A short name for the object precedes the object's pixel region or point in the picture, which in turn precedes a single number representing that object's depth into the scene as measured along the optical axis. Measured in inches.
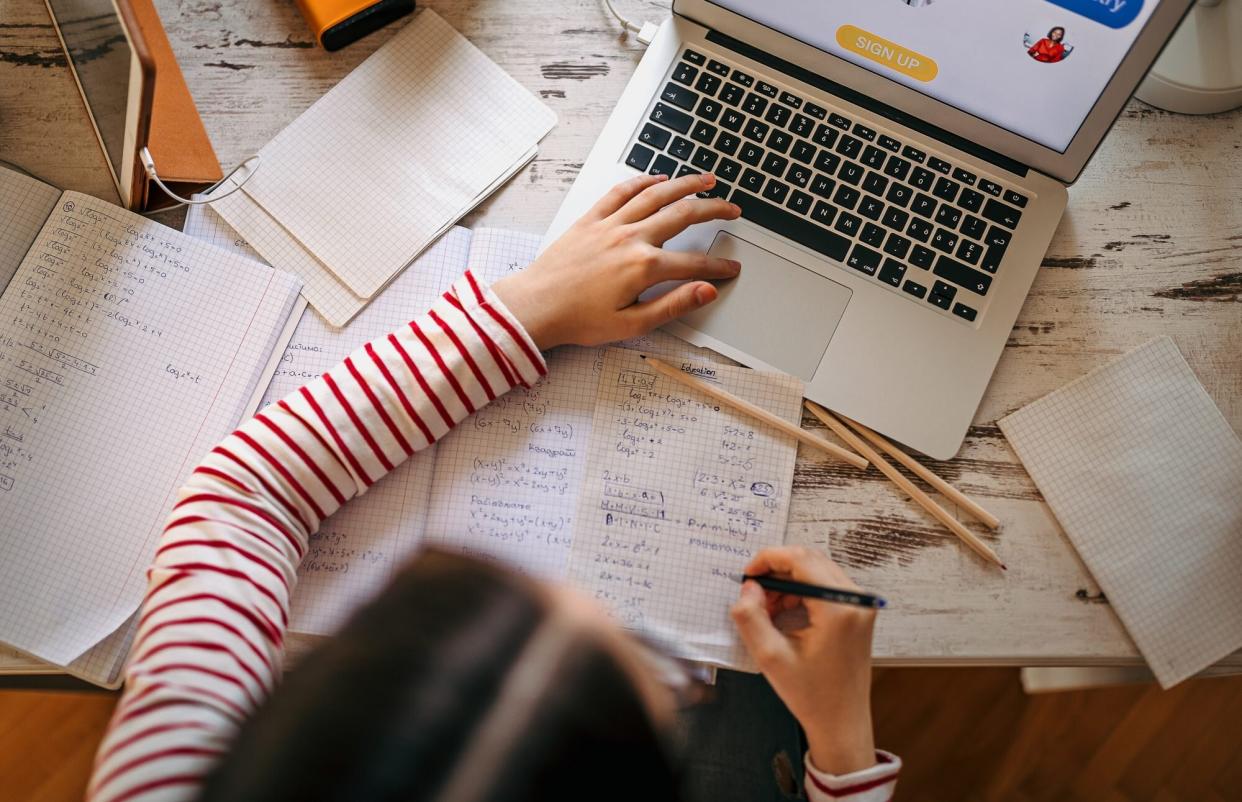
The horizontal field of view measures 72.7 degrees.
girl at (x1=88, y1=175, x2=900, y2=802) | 17.4
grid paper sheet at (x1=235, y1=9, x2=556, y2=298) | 30.4
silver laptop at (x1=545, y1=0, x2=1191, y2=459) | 28.7
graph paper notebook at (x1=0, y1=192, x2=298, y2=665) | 26.1
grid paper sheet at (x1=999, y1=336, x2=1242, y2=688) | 27.0
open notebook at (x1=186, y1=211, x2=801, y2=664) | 27.3
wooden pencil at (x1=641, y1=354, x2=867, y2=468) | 28.6
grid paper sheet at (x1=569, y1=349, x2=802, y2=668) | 27.3
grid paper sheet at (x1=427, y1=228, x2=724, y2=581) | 27.7
